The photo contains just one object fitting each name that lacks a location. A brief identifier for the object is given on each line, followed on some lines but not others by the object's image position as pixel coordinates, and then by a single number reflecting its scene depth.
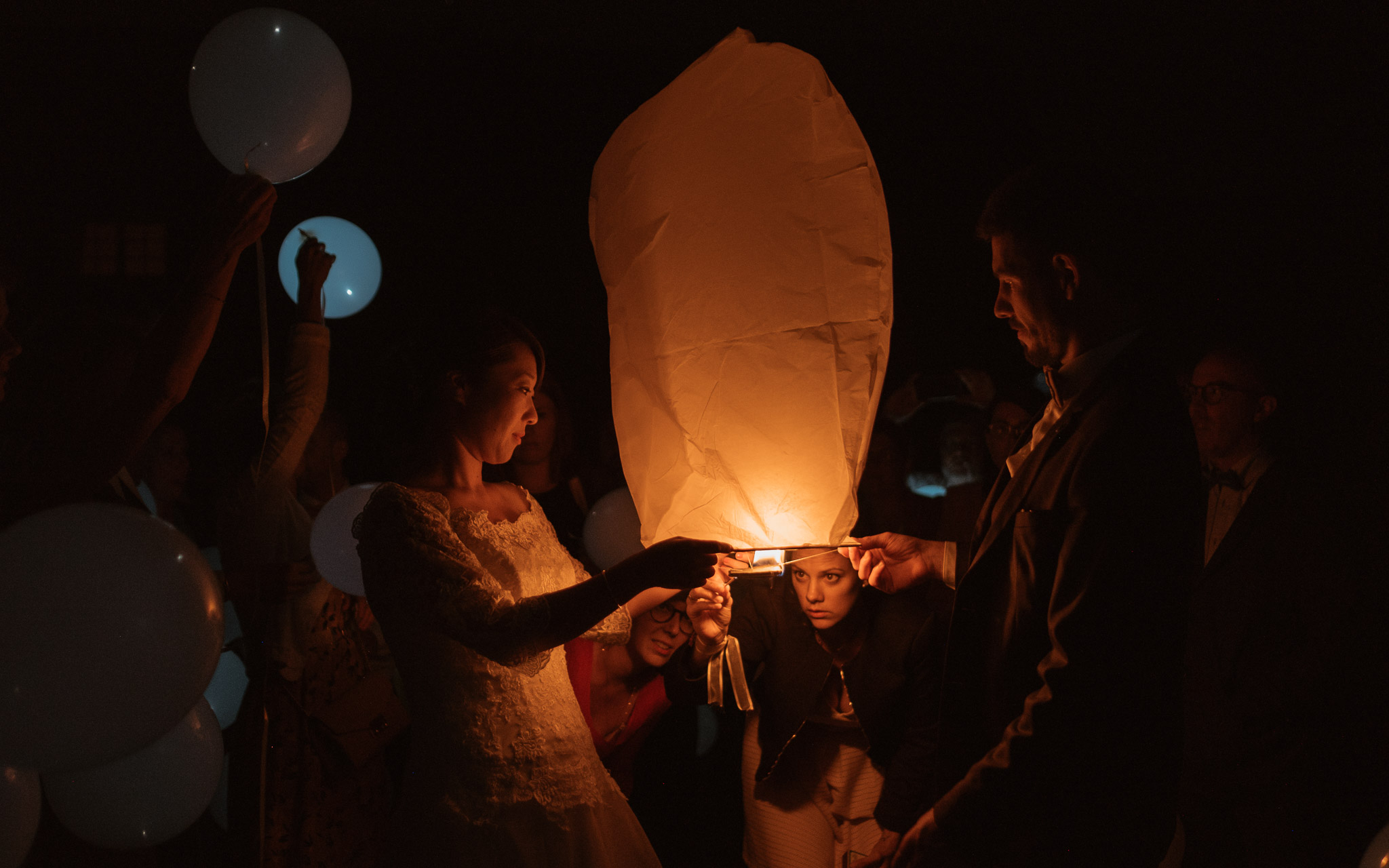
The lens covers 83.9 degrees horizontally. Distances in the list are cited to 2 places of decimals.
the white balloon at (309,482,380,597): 2.25
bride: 1.36
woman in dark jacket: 2.15
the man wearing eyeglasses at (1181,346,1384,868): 2.02
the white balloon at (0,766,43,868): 1.43
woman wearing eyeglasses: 2.08
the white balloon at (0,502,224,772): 1.23
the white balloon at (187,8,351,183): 1.92
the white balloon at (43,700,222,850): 1.69
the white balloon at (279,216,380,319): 3.70
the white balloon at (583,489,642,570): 2.76
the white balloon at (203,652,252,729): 3.12
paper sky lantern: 1.43
